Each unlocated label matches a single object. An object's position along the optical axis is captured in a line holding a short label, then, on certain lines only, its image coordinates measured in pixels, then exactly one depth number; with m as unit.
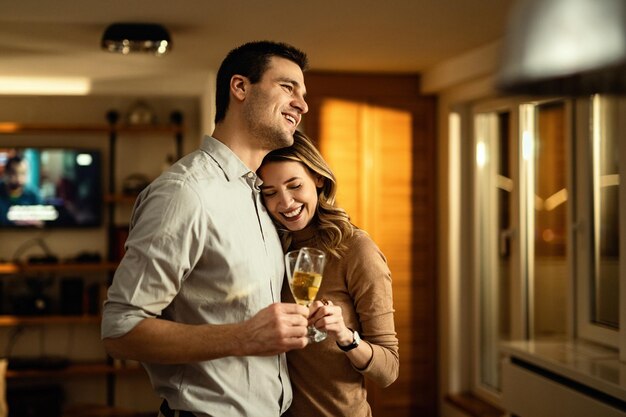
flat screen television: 5.99
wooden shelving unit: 5.81
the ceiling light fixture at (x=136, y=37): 4.11
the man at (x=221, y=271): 1.62
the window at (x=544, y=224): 3.91
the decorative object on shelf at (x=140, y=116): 6.04
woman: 2.04
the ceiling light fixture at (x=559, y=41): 0.89
